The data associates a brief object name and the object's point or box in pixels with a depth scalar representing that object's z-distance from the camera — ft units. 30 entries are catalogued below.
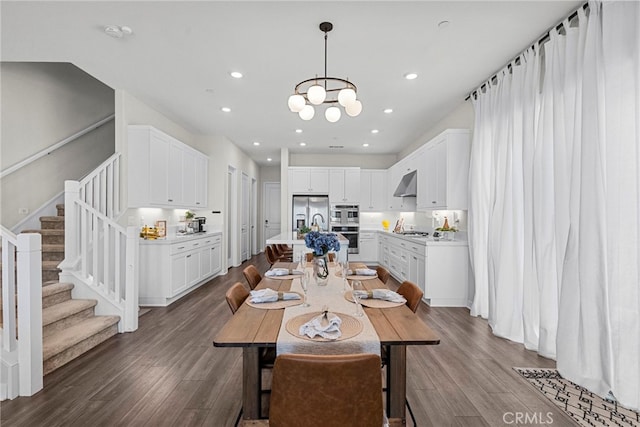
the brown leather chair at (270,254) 15.85
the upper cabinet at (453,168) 14.40
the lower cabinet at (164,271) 14.05
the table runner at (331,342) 4.33
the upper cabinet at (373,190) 26.22
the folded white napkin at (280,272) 8.61
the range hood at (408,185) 19.54
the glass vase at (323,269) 7.40
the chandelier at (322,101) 8.06
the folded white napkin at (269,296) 6.20
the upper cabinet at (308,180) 25.62
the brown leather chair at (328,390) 3.51
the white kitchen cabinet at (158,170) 14.25
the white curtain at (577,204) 6.75
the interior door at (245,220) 26.49
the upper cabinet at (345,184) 25.75
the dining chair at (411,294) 6.81
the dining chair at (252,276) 8.43
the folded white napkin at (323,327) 4.50
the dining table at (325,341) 4.45
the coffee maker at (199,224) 19.17
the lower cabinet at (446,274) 14.12
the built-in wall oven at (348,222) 25.13
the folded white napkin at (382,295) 6.34
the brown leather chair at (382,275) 8.89
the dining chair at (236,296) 6.28
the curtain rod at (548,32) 7.83
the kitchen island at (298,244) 14.51
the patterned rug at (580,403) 6.27
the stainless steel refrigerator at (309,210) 25.34
